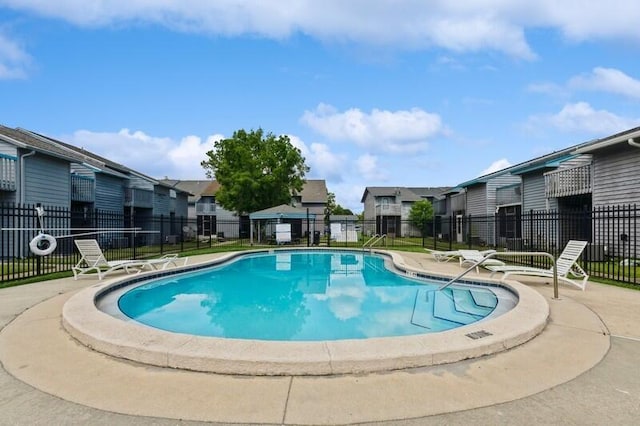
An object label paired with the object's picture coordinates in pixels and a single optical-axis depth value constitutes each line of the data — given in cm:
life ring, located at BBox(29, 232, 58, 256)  803
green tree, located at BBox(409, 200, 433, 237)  3306
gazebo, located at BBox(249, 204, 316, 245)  2172
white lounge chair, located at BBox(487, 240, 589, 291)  758
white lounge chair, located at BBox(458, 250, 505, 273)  1027
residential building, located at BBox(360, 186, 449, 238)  3769
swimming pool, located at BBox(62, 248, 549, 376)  318
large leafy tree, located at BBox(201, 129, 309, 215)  2758
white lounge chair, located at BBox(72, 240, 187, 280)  874
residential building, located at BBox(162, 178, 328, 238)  3654
